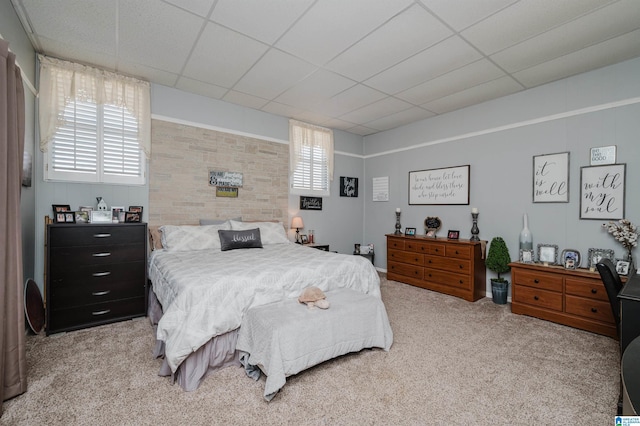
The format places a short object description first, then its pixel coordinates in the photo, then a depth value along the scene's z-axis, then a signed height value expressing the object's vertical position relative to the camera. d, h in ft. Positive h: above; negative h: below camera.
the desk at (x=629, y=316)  5.90 -2.15
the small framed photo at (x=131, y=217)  11.39 -0.44
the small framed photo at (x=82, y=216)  10.28 -0.39
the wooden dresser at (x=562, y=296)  9.55 -3.07
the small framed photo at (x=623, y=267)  9.73 -1.83
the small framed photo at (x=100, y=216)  10.51 -0.39
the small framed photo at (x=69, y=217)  9.94 -0.41
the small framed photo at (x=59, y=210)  9.84 -0.18
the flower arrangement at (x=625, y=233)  9.61 -0.66
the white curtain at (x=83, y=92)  10.44 +4.47
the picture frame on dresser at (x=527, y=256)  11.90 -1.83
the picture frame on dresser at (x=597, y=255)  10.35 -1.52
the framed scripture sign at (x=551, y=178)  11.53 +1.42
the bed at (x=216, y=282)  6.77 -2.15
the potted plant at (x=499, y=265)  12.67 -2.38
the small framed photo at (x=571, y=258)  10.69 -1.77
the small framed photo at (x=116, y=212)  11.34 -0.25
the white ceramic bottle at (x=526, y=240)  12.16 -1.19
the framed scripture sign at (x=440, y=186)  14.92 +1.37
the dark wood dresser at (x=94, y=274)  9.20 -2.34
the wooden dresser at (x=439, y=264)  13.19 -2.73
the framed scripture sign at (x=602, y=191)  10.23 +0.79
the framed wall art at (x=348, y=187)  19.30 +1.55
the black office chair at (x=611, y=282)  6.85 -1.67
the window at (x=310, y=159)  17.03 +3.09
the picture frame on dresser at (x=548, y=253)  11.57 -1.69
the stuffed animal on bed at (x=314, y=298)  7.71 -2.48
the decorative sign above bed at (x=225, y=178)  14.14 +1.46
